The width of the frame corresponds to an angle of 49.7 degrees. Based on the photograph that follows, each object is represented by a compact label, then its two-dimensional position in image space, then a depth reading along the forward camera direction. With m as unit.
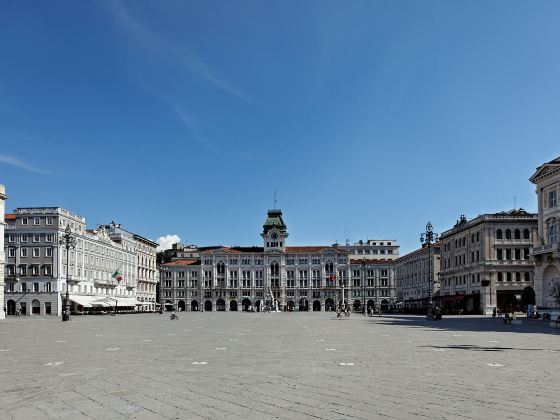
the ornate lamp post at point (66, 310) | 60.97
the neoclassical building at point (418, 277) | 127.88
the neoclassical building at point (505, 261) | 91.06
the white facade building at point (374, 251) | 188.38
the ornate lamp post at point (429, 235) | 68.44
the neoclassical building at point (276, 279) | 175.25
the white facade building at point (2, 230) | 66.62
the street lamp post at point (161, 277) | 178.75
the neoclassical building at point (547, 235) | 66.75
